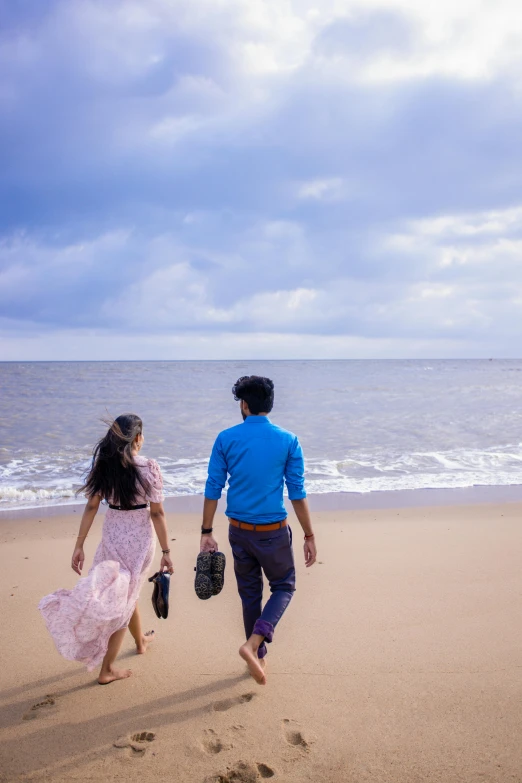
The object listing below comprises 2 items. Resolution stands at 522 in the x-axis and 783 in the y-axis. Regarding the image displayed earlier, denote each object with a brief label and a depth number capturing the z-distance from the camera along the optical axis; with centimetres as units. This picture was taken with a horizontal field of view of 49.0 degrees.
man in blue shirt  350
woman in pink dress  344
